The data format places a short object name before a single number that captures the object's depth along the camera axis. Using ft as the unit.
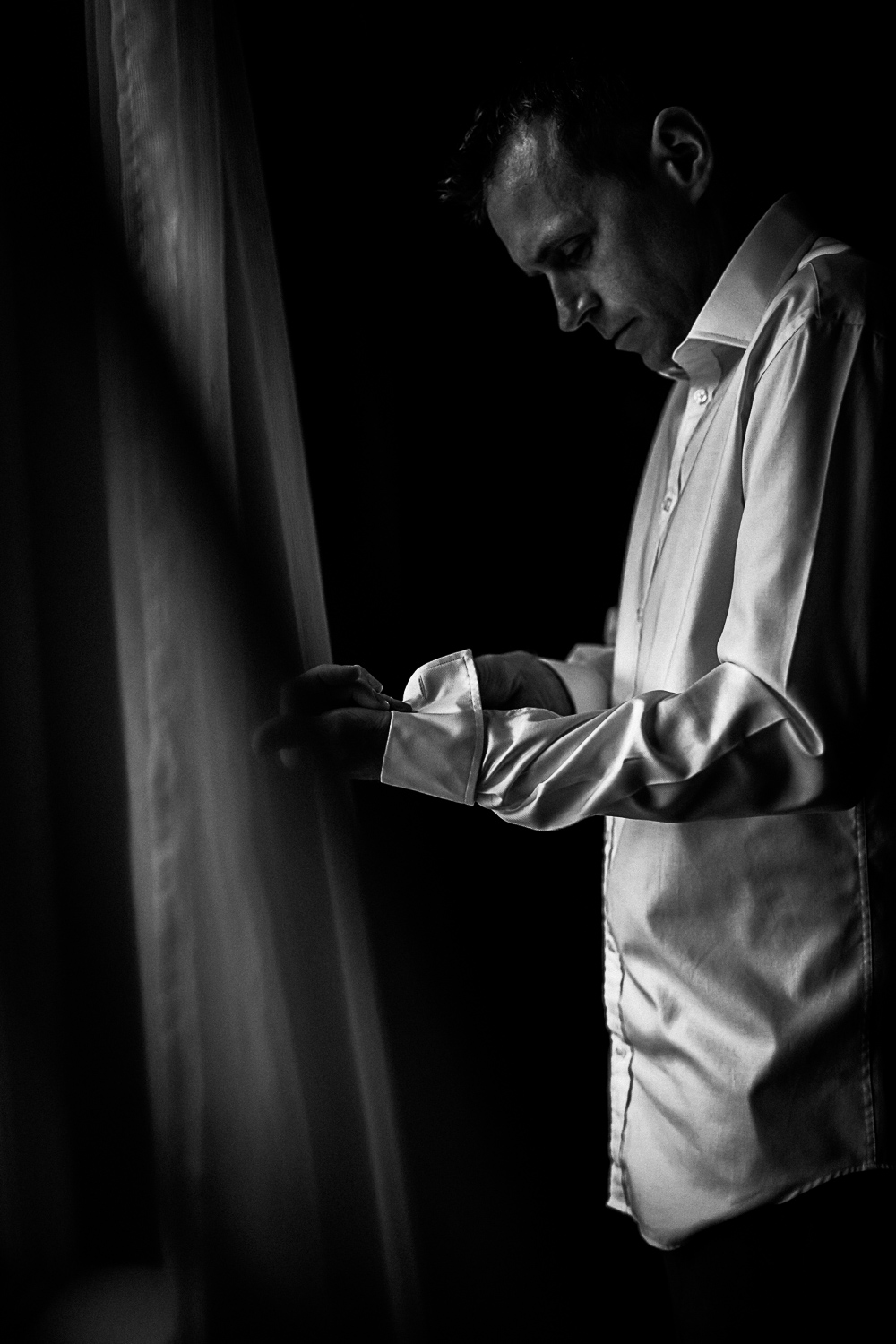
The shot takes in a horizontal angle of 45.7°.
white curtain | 2.75
